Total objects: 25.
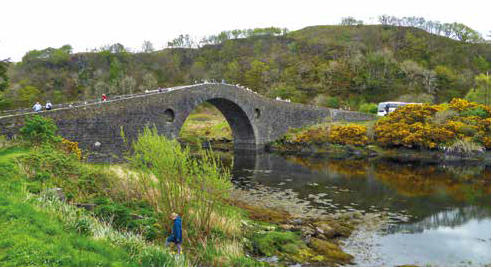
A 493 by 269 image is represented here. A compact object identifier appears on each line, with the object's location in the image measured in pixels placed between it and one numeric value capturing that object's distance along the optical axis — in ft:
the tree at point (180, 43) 437.58
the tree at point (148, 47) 436.76
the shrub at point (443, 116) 127.65
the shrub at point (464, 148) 119.03
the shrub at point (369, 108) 201.48
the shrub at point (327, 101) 230.48
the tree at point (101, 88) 280.51
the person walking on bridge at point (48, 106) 74.69
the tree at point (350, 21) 470.72
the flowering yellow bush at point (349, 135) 141.49
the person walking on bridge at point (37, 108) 72.54
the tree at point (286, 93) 249.75
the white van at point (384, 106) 183.88
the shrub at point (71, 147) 61.31
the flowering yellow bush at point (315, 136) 148.56
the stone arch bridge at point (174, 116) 76.28
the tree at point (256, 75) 285.23
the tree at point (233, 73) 300.40
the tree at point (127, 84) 283.77
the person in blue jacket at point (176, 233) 34.27
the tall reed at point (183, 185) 37.83
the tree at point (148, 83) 283.34
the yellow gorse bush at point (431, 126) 122.21
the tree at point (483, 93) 158.43
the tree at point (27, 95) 203.31
